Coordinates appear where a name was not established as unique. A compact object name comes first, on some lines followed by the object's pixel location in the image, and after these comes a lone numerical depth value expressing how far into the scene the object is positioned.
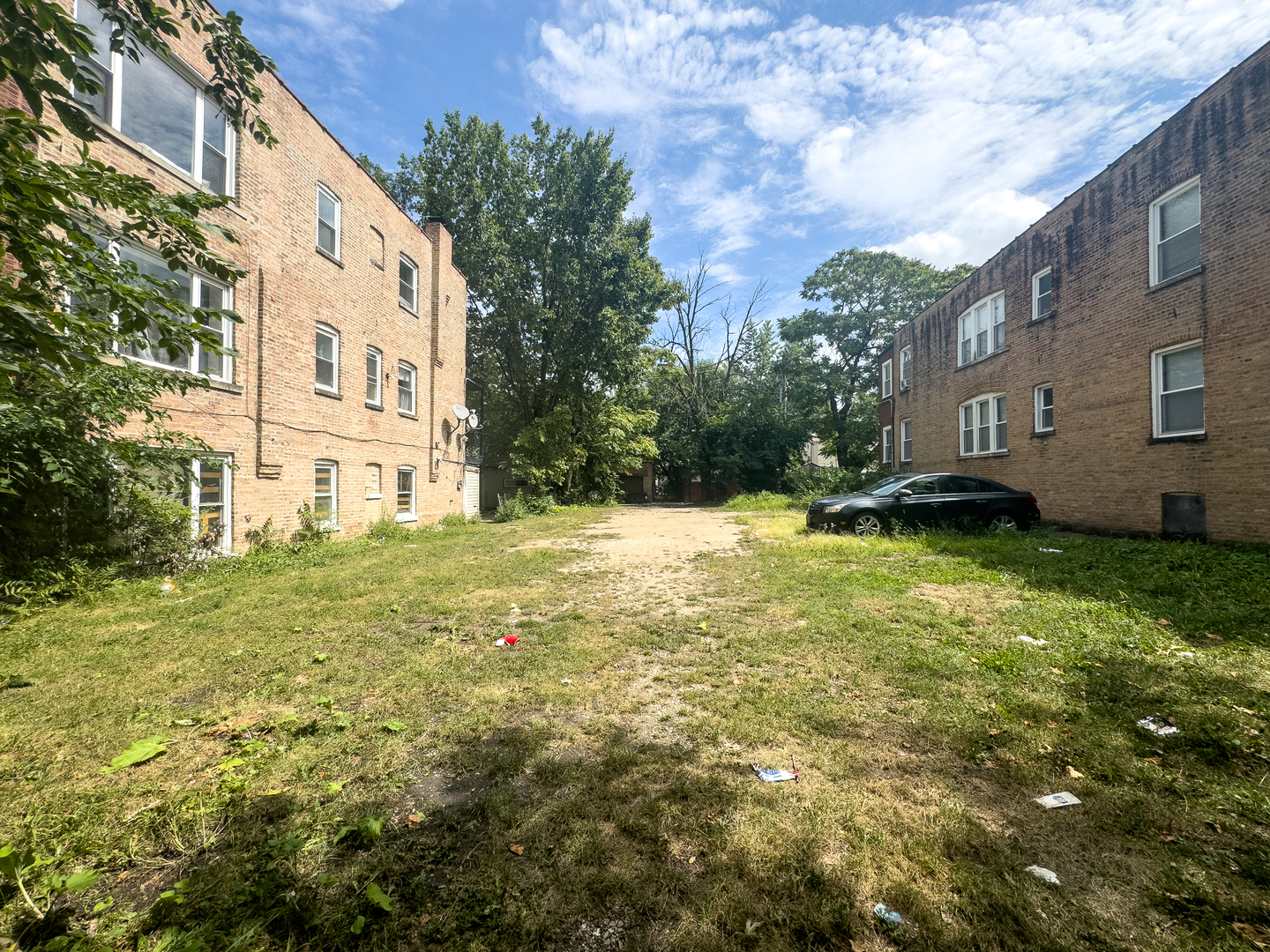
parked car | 11.59
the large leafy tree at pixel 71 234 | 2.73
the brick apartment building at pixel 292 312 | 8.30
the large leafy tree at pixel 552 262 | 24.08
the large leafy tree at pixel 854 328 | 35.72
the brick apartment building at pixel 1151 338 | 8.95
